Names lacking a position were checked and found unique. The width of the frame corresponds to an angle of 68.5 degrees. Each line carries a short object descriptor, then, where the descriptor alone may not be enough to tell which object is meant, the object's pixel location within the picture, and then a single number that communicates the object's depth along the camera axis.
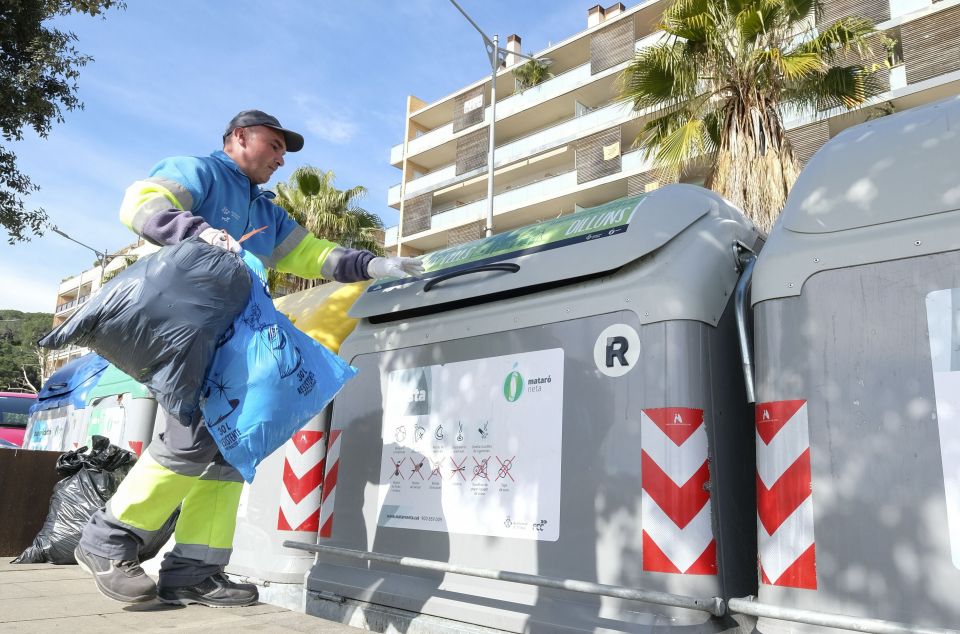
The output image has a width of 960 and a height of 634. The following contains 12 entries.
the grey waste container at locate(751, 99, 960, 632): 1.77
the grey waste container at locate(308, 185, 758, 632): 2.21
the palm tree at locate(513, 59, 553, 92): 31.72
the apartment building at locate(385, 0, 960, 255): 19.44
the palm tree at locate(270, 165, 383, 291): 20.44
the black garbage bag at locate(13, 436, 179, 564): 4.01
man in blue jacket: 2.52
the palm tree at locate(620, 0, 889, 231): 9.39
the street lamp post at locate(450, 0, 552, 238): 15.27
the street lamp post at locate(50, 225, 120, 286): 18.61
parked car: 12.60
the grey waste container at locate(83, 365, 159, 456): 4.65
